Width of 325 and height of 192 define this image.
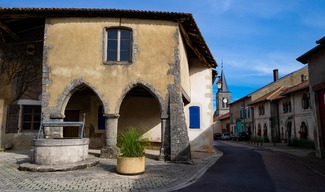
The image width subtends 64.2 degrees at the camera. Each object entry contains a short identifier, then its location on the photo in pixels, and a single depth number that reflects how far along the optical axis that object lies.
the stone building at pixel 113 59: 10.83
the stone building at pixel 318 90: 12.84
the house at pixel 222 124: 49.15
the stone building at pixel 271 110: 25.75
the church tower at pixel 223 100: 62.38
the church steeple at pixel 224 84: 63.65
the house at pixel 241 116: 35.72
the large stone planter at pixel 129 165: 7.70
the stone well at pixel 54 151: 8.38
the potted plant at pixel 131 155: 7.71
